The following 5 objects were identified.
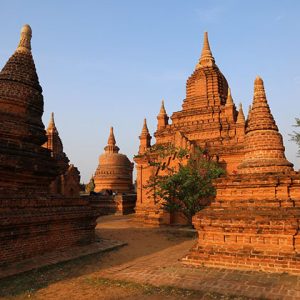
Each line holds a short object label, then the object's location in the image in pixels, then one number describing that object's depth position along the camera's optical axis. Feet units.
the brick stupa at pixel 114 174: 134.00
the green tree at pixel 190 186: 58.59
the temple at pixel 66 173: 91.04
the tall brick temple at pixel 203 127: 79.71
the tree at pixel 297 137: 79.29
